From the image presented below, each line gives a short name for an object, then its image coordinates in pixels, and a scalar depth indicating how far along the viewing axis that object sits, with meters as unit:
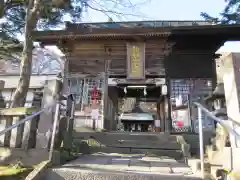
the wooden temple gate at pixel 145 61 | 10.37
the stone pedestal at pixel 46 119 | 3.63
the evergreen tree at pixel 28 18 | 6.57
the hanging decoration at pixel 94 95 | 10.57
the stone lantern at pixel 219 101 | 3.76
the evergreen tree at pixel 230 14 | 10.13
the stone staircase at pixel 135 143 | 6.06
